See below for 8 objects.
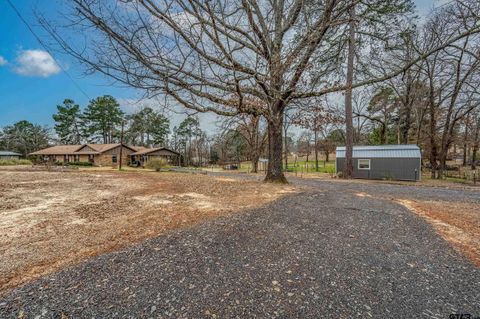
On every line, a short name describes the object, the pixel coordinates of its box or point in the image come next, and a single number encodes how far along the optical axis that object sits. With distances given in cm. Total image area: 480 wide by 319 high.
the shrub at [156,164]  2345
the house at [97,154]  3047
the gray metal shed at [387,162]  1582
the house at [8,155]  3431
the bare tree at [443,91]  1307
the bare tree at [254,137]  2045
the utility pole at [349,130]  958
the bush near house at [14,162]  2492
